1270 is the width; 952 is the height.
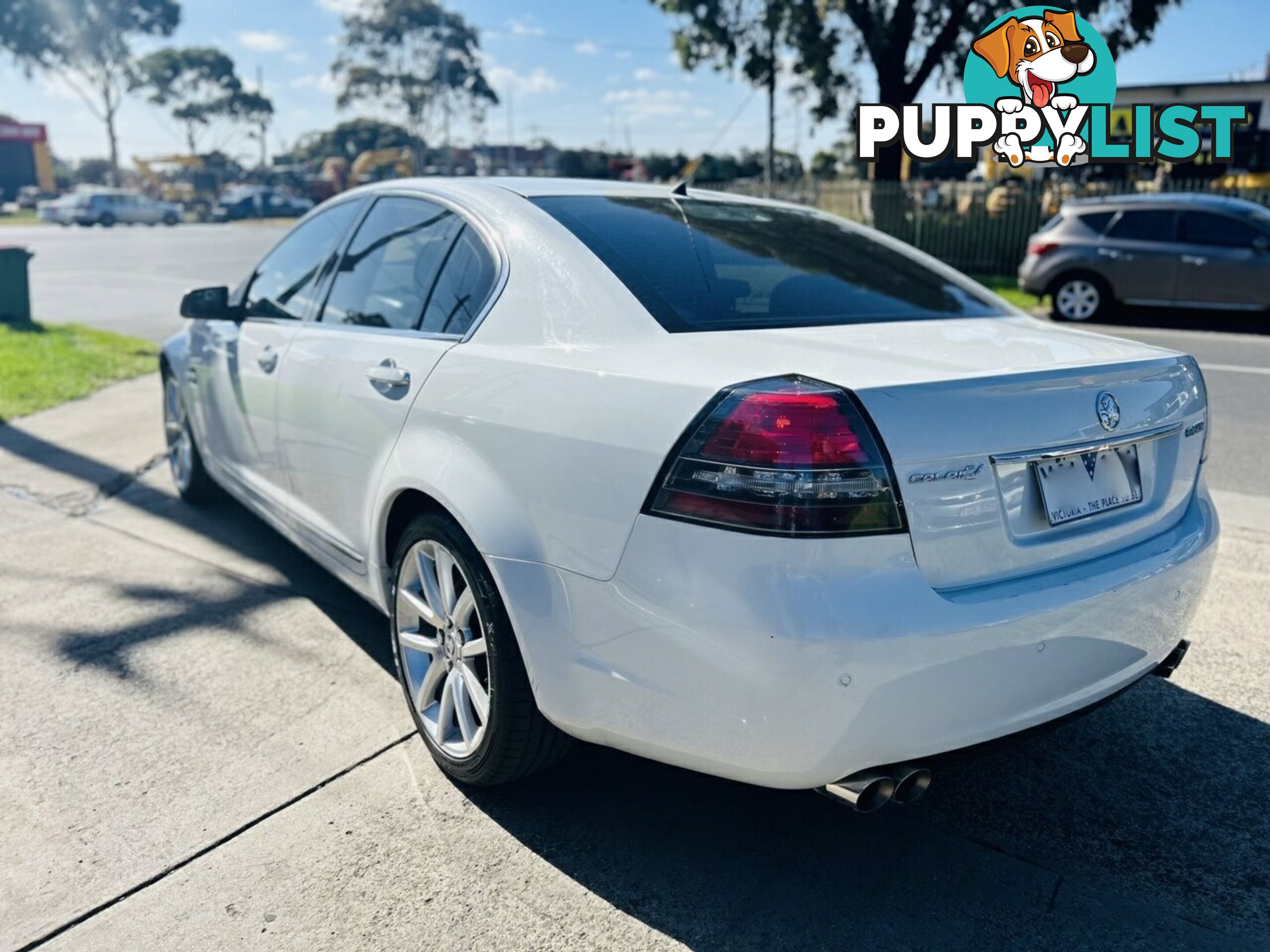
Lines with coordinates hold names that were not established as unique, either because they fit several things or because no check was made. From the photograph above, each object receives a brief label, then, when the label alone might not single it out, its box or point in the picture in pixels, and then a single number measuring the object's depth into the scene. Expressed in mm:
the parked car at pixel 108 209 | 41469
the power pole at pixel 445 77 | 61344
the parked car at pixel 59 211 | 42066
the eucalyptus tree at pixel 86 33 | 56062
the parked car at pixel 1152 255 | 12148
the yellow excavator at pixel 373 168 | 51469
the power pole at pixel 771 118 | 21500
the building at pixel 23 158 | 61656
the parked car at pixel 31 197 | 56750
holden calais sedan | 2041
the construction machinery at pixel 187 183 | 55219
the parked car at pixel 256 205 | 46656
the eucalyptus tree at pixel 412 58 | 60406
